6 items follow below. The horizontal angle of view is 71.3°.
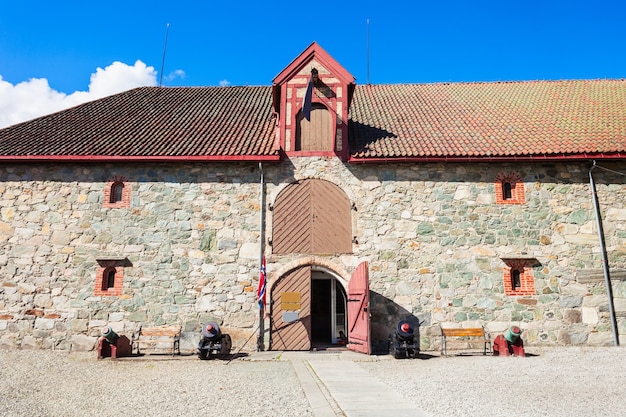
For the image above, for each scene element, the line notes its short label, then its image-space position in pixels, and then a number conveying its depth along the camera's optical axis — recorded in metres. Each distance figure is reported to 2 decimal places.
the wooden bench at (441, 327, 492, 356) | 10.25
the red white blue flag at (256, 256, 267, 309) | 10.64
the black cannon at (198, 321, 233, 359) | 9.59
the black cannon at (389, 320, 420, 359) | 9.52
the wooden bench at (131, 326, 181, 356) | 10.45
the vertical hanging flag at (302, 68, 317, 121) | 11.41
